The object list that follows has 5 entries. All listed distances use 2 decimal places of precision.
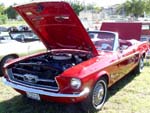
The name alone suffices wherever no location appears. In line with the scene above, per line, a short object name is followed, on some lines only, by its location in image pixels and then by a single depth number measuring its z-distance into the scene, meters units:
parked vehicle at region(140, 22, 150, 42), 6.09
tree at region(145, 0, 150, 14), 28.11
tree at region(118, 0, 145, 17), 28.21
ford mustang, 2.54
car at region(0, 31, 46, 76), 4.36
